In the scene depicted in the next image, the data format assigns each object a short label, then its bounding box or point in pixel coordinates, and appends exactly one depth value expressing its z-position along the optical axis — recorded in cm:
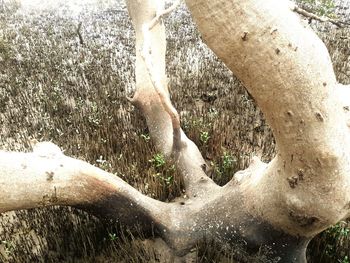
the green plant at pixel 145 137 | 389
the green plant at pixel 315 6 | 933
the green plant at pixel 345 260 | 233
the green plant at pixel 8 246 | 271
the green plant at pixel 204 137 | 381
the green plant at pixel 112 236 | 255
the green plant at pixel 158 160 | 339
